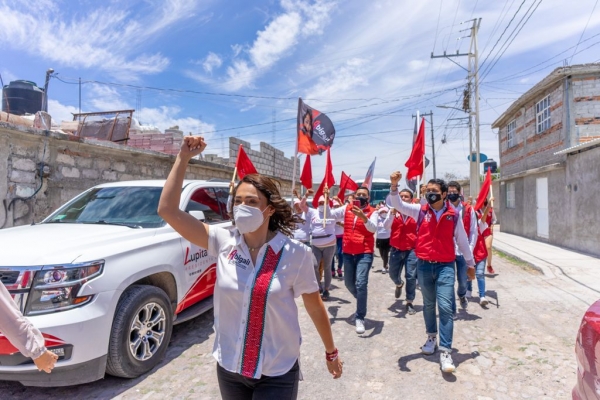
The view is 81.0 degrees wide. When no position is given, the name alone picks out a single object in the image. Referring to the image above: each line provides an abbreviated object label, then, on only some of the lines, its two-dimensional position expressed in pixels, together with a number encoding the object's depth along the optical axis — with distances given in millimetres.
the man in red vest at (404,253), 5602
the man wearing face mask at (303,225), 5450
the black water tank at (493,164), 23780
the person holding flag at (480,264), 5774
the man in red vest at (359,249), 4730
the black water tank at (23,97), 16922
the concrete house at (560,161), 10570
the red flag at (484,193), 6500
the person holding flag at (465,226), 5496
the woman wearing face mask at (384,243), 7439
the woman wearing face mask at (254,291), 1709
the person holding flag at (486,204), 6523
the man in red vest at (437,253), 3785
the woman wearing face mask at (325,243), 6031
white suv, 2725
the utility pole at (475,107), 19875
